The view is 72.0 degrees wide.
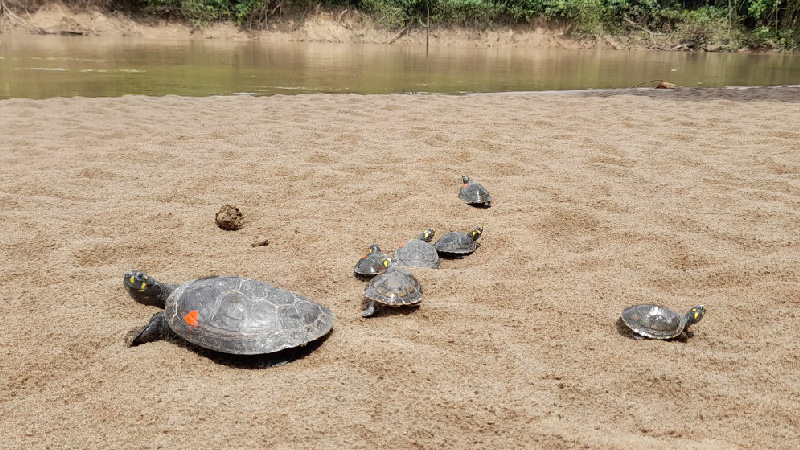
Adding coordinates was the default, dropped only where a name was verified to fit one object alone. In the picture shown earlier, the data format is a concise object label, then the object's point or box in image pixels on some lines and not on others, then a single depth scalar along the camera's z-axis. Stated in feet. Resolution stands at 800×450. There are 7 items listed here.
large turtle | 8.07
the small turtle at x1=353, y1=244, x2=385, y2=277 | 10.68
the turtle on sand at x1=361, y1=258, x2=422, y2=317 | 9.30
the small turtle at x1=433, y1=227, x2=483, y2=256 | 11.86
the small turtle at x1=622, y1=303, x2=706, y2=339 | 8.68
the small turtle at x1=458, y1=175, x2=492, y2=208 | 14.51
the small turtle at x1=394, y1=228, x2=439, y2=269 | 11.23
